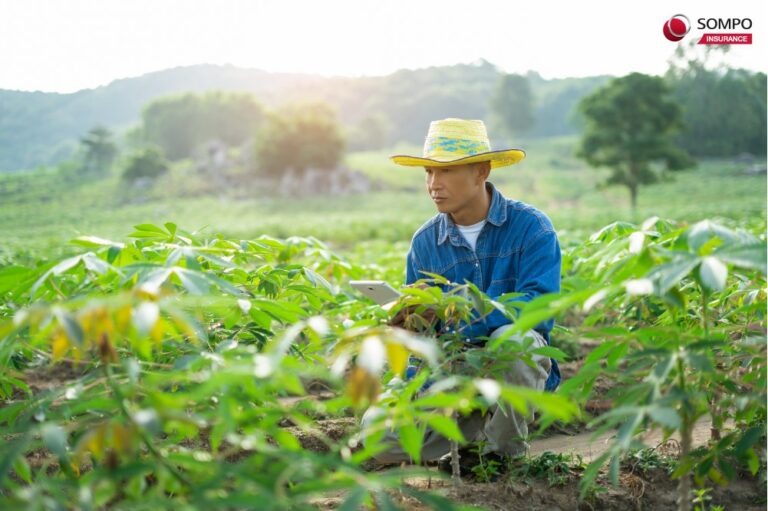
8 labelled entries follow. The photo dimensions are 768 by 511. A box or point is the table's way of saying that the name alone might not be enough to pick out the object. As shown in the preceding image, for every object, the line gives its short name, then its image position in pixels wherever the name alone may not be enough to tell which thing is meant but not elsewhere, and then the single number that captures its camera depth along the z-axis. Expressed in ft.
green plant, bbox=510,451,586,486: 8.41
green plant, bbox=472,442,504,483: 8.50
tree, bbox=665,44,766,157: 123.44
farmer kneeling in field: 8.95
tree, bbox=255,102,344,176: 145.69
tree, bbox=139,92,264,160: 211.00
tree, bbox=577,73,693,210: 90.68
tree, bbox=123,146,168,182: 143.23
